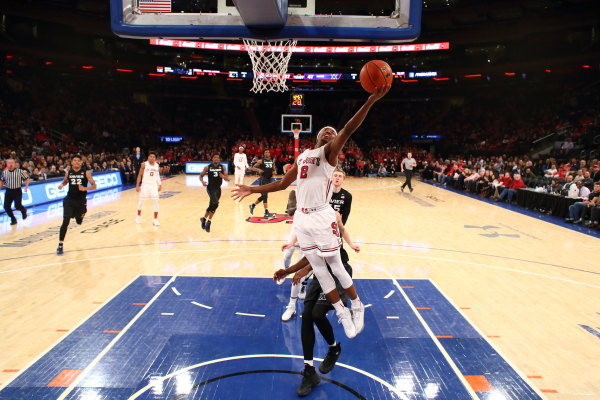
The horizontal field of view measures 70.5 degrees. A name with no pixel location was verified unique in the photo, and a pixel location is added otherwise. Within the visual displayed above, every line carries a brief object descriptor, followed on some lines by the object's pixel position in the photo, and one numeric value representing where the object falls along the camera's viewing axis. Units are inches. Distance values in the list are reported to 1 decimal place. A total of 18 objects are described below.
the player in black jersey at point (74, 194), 327.0
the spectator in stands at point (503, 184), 683.4
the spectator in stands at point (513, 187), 661.8
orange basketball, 137.1
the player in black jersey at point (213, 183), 417.1
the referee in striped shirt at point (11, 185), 428.1
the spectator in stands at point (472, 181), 781.3
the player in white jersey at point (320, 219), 149.2
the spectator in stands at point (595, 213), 468.2
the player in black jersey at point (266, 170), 483.4
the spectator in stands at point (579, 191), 509.9
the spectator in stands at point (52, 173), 657.6
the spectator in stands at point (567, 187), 549.4
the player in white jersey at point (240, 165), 535.2
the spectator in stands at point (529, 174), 730.0
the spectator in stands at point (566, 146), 901.4
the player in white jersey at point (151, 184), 438.3
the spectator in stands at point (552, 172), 682.8
